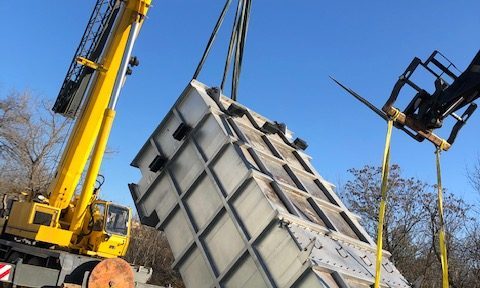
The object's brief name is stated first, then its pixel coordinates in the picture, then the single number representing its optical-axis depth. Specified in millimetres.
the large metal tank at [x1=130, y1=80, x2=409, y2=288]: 4926
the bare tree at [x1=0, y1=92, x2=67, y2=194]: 29922
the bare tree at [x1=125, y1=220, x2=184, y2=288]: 31777
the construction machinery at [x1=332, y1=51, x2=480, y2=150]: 5566
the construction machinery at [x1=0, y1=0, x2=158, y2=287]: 8250
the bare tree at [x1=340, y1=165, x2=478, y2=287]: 23359
